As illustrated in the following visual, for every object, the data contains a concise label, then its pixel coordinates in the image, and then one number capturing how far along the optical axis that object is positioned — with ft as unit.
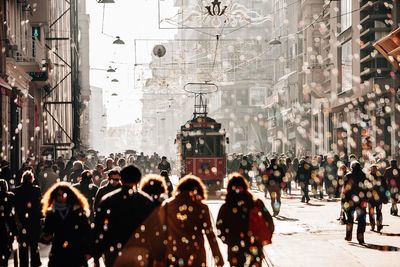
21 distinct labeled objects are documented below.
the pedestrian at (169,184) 76.90
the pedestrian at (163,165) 111.34
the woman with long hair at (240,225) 31.24
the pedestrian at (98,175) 68.69
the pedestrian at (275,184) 77.87
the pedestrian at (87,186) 49.42
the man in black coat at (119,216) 27.78
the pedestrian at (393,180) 75.87
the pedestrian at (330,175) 107.14
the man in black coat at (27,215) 40.93
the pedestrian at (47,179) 64.34
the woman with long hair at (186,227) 29.40
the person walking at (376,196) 61.26
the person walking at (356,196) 53.42
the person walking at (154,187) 30.76
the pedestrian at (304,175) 96.78
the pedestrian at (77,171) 63.52
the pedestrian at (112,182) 41.59
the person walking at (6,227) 36.40
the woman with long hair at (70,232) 28.60
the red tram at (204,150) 122.62
